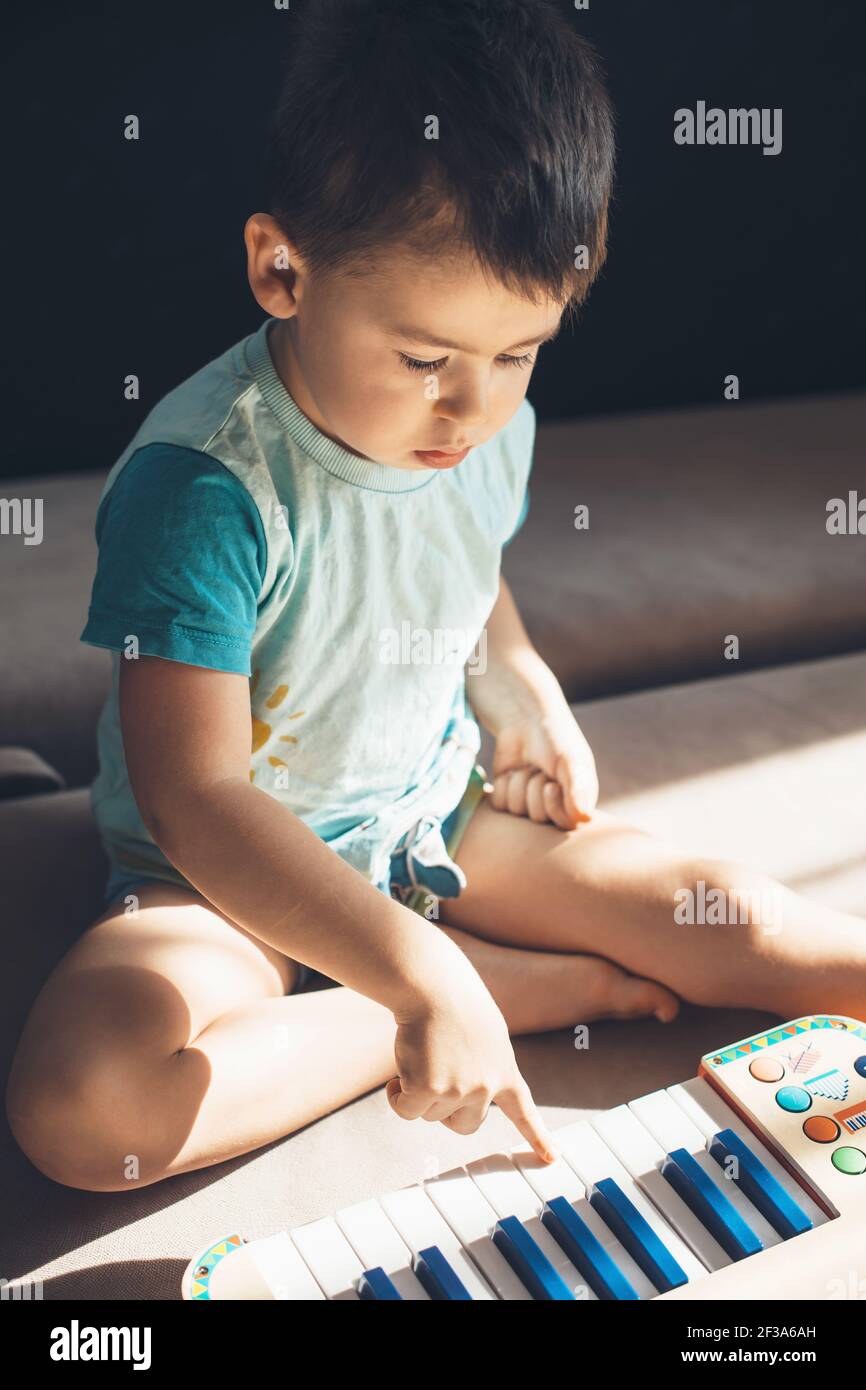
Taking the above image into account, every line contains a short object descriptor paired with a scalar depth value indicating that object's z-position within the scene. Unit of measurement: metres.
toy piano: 0.67
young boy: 0.68
